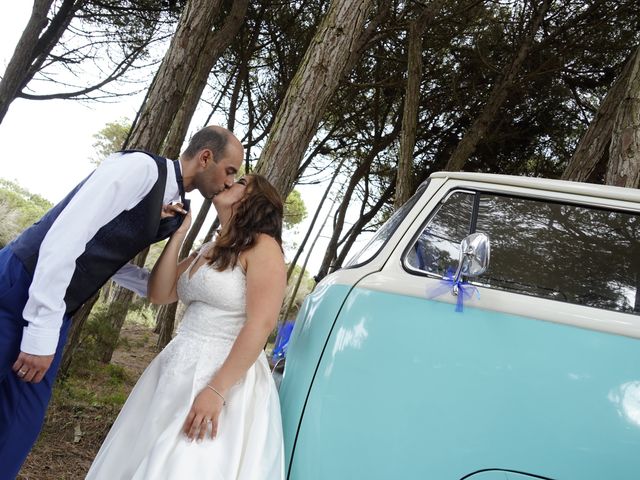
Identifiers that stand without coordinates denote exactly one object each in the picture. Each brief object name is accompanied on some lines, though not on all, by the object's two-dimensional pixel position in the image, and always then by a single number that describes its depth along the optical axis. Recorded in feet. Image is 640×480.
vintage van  5.37
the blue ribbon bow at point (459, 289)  6.01
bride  5.96
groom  6.20
